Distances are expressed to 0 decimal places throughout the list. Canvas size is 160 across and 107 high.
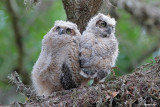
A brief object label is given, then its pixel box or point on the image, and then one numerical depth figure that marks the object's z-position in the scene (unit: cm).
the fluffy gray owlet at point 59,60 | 883
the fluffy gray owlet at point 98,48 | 868
